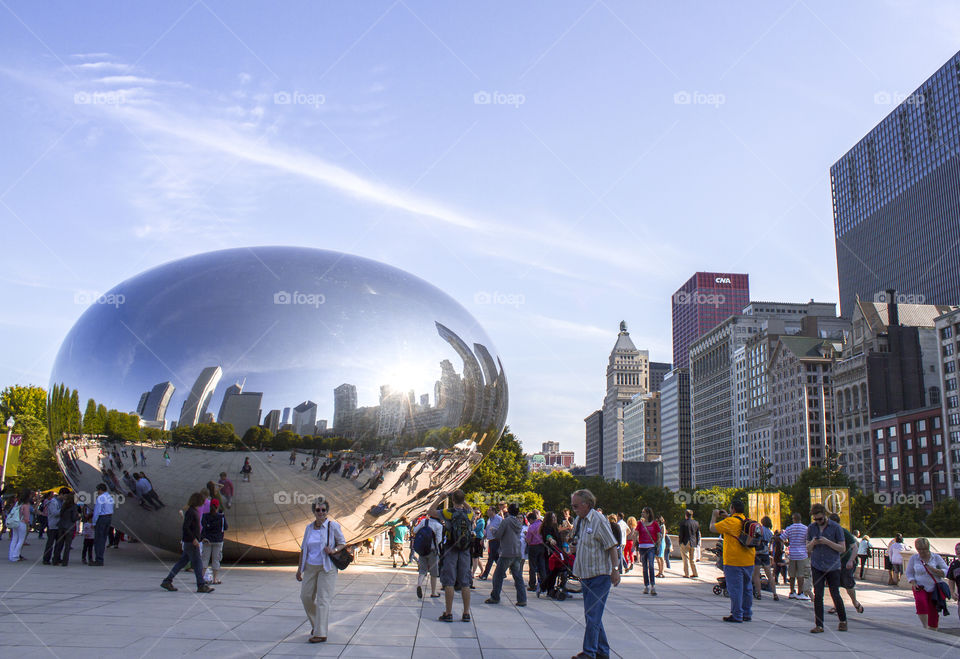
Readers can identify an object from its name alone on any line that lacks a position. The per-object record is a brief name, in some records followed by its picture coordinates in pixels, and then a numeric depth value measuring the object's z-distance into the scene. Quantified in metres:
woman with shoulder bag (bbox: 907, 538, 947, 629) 10.51
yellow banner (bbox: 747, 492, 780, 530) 25.22
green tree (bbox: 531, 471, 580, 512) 96.50
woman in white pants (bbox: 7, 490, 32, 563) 15.19
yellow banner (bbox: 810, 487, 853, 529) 23.11
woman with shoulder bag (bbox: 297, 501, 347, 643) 8.12
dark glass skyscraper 131.00
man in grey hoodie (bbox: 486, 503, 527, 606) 12.37
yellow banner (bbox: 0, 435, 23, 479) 34.84
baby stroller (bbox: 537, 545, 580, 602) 13.55
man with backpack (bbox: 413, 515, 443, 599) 10.55
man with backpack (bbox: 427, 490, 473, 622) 9.96
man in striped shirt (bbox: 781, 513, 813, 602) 13.66
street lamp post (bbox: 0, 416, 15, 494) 32.22
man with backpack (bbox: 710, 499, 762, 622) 10.77
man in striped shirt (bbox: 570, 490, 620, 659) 7.35
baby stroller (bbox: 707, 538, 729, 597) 15.29
